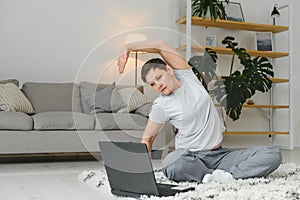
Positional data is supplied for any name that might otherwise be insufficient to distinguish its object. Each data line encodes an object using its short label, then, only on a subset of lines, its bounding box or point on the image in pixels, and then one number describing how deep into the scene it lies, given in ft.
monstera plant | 16.28
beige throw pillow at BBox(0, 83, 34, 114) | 12.71
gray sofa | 6.97
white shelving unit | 16.53
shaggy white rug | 6.29
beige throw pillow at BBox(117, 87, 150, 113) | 10.54
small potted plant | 16.29
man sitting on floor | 6.98
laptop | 6.50
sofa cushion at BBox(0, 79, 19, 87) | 13.90
